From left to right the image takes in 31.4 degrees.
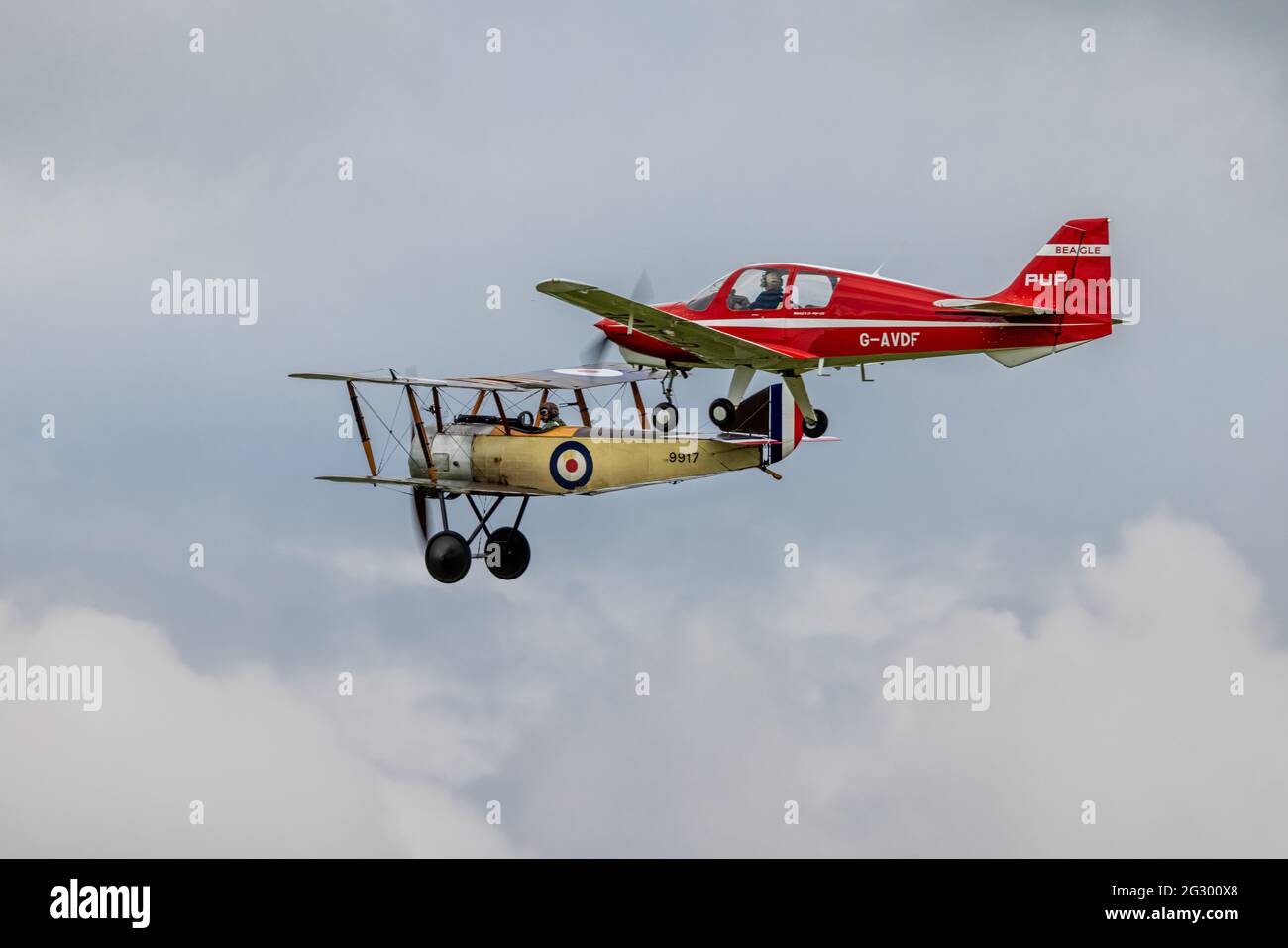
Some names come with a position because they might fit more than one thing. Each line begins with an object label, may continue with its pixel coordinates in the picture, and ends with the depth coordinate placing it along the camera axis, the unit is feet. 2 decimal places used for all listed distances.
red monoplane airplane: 125.18
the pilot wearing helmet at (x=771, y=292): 129.70
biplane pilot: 124.36
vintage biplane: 121.29
